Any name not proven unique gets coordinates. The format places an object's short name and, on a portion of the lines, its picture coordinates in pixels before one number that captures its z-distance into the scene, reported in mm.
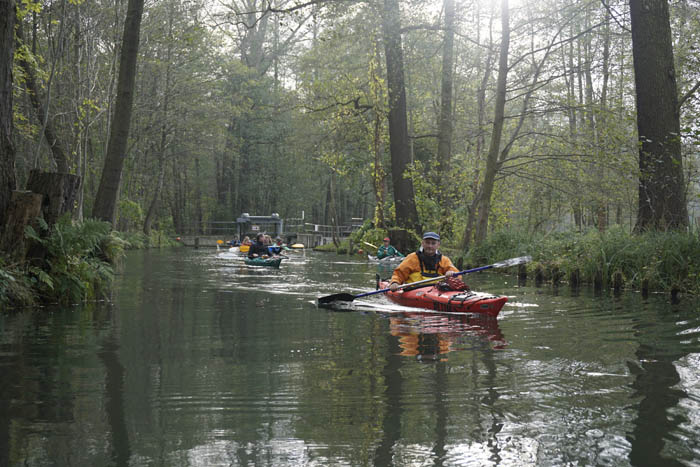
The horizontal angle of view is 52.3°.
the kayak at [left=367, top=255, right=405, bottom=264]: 21484
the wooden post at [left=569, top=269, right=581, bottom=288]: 13680
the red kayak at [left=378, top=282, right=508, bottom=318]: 9094
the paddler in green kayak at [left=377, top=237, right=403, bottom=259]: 22438
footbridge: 43094
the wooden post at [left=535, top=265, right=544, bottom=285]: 15164
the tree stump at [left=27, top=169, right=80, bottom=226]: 9469
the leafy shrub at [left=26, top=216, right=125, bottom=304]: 9359
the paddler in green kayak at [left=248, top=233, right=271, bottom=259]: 22147
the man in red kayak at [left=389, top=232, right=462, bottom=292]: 11422
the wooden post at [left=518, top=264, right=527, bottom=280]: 15942
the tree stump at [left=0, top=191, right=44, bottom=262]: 8828
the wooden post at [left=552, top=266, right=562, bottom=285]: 14599
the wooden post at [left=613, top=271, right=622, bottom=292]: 12352
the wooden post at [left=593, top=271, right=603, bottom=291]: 12828
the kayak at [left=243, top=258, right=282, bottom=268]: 19969
